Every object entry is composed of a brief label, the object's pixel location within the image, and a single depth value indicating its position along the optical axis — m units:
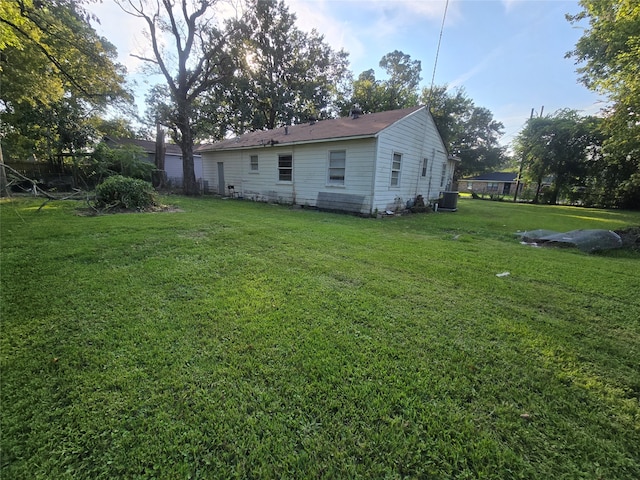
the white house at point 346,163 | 9.57
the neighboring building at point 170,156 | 22.95
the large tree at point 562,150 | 21.25
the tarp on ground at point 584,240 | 5.64
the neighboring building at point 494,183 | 41.12
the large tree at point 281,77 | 20.03
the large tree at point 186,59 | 12.82
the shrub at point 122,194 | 8.02
